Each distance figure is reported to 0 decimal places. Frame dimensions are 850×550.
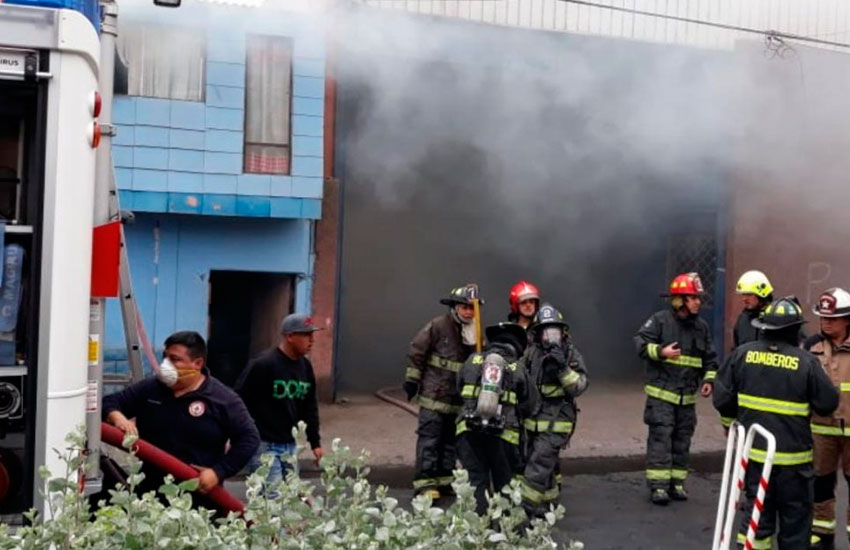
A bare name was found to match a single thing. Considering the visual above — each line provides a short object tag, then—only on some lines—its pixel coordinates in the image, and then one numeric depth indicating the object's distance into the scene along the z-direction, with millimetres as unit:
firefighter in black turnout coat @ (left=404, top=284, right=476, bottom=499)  7246
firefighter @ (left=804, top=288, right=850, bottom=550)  5958
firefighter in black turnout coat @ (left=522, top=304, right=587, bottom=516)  6609
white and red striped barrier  4891
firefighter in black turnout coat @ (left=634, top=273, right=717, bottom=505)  7527
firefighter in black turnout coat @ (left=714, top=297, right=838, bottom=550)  5465
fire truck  3021
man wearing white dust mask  4492
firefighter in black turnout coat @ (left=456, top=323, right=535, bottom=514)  6086
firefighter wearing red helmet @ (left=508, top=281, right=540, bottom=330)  7289
